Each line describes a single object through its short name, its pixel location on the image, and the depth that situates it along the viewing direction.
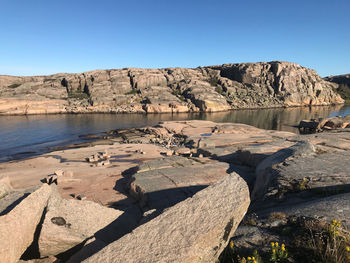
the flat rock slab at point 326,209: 5.19
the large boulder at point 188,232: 4.35
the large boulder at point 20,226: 4.71
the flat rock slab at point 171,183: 10.98
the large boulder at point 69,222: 5.22
